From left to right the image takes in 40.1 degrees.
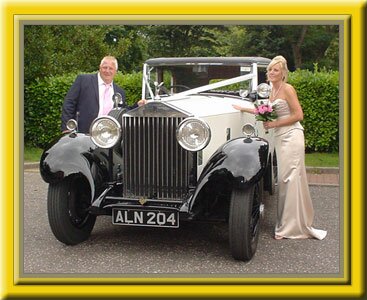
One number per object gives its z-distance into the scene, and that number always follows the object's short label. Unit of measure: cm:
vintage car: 411
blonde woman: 478
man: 561
